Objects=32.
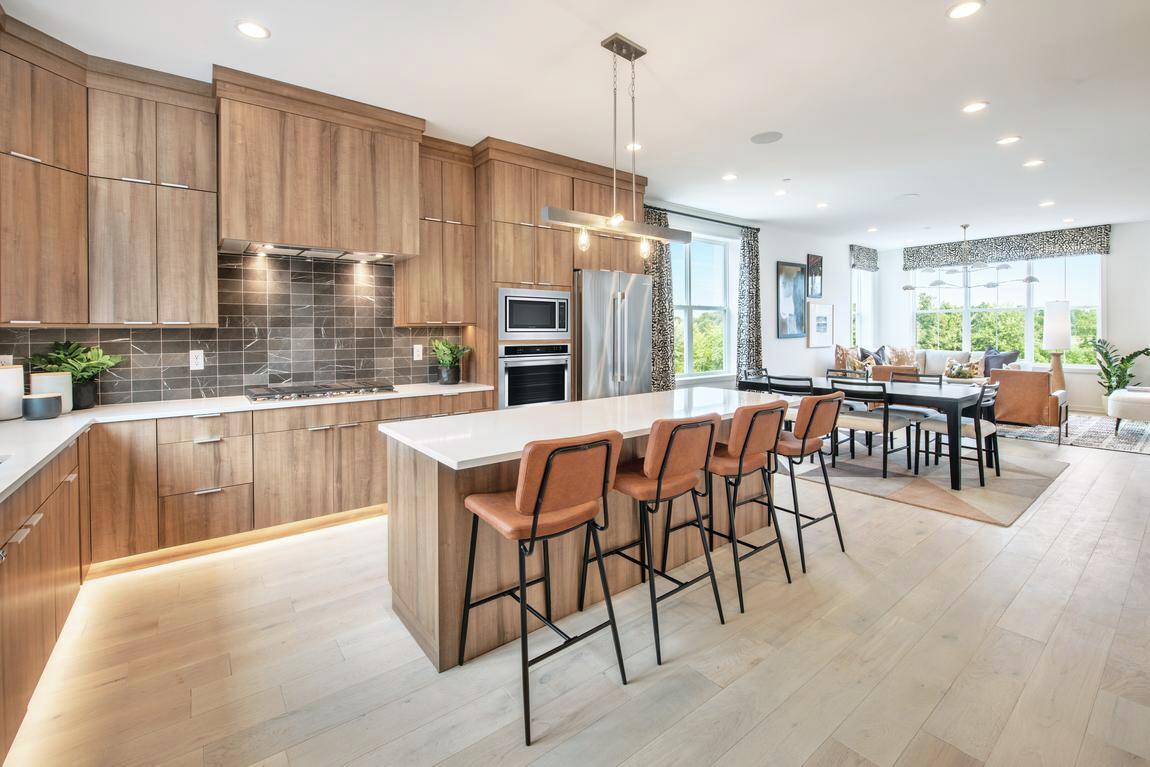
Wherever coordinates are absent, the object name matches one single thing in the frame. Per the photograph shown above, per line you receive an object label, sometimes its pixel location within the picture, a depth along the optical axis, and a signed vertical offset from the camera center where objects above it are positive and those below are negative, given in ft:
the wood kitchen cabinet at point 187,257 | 10.53 +2.45
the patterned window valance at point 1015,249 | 26.61 +6.76
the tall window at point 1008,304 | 27.66 +4.01
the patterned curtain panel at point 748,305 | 24.00 +3.22
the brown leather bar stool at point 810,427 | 9.79 -0.88
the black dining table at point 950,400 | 14.38 -0.61
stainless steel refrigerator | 15.65 +1.36
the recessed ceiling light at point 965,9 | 8.07 +5.48
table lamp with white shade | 24.36 +1.91
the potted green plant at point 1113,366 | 24.85 +0.46
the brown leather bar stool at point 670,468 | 7.16 -1.21
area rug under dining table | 13.14 -2.92
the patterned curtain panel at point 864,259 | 31.78 +7.08
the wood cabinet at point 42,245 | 8.68 +2.31
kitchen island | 6.88 -1.99
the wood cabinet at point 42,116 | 8.55 +4.40
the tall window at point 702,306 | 22.40 +3.07
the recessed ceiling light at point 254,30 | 8.70 +5.66
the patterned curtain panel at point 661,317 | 19.56 +2.24
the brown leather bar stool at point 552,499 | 5.90 -1.35
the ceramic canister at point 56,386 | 9.37 -0.03
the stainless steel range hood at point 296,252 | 11.46 +2.92
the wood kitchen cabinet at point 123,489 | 9.41 -1.84
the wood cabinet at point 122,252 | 9.89 +2.41
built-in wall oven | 14.51 +0.18
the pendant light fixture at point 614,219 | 9.16 +2.80
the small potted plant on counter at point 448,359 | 14.60 +0.60
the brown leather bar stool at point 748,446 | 8.57 -1.09
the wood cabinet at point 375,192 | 11.94 +4.26
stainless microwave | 14.42 +1.79
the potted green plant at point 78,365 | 9.97 +0.35
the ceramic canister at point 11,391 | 8.77 -0.10
